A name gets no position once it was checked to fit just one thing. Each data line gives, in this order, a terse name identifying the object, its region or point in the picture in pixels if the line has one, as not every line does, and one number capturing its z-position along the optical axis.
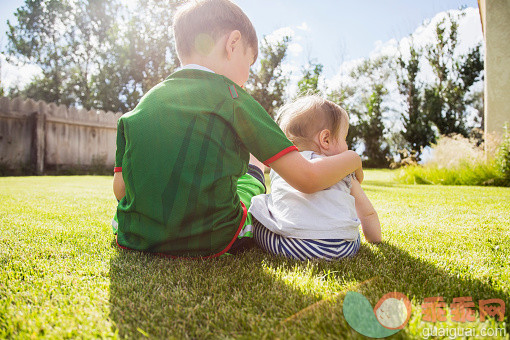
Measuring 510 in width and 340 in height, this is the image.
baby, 1.37
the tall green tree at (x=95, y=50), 19.53
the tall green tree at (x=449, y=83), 16.73
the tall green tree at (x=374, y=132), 16.81
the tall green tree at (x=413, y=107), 16.56
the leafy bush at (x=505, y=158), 5.85
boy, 1.17
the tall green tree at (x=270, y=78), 13.93
